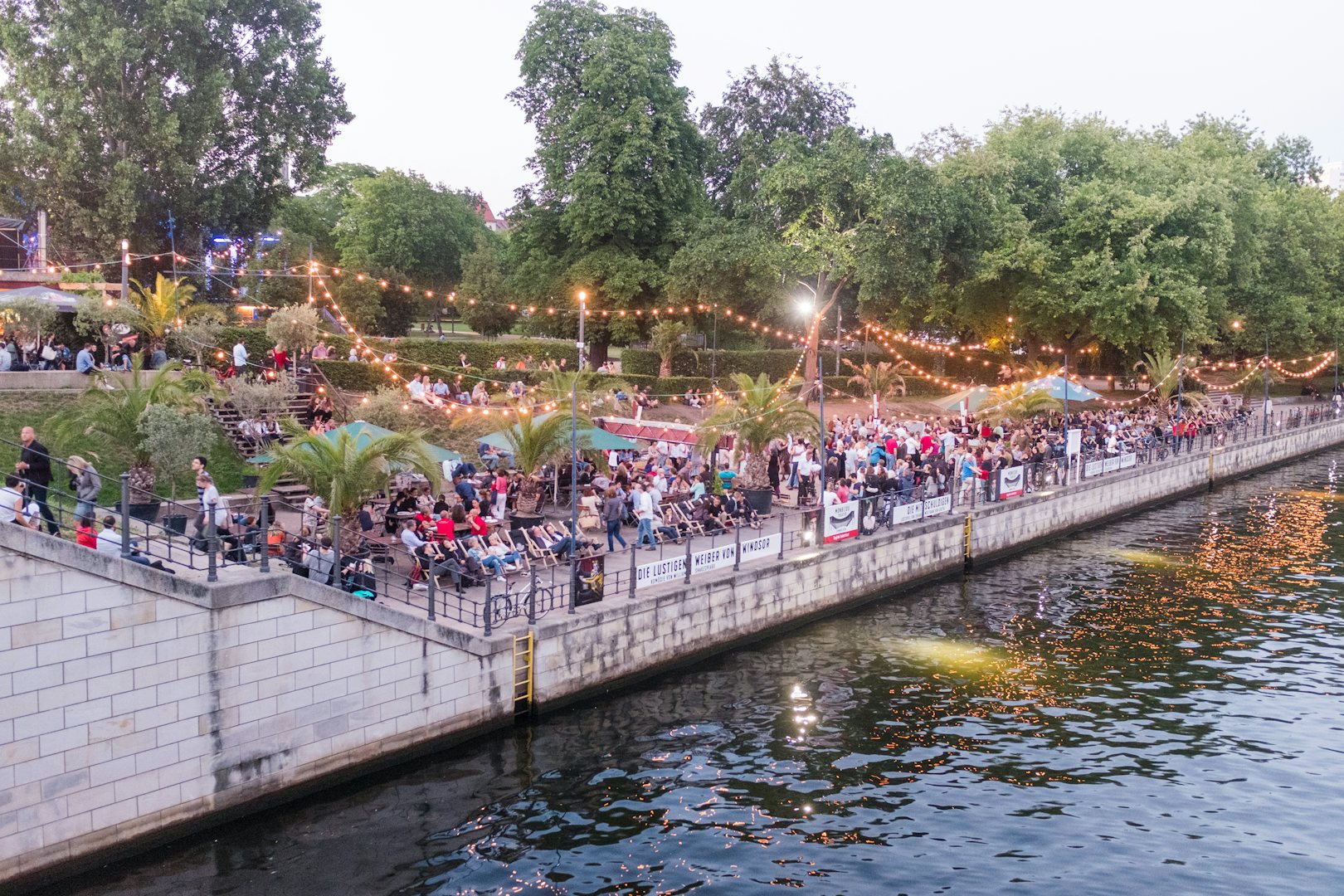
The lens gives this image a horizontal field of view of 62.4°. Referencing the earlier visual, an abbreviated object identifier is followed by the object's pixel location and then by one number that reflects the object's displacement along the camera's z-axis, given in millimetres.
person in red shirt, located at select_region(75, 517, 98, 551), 12812
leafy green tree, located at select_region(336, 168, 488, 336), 69688
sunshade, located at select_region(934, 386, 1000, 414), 40750
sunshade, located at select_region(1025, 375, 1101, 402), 40531
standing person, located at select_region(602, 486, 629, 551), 21469
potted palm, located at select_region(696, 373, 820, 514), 27875
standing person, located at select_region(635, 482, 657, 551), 21766
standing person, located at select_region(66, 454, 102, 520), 14297
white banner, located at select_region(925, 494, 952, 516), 27156
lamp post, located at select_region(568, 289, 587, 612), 17578
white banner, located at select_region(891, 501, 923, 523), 25816
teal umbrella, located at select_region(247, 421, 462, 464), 19202
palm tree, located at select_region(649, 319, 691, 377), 44812
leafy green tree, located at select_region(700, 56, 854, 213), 52438
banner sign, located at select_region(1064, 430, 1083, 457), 34406
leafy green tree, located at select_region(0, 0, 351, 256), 36969
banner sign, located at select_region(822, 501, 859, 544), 23516
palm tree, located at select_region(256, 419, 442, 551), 17766
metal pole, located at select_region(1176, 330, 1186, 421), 44916
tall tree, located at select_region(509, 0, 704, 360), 45844
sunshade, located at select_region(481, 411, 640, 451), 24703
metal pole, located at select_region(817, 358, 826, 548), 23203
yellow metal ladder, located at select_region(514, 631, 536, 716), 16734
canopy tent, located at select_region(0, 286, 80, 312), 28406
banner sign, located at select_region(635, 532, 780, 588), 19438
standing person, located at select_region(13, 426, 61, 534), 15172
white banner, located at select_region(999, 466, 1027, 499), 30156
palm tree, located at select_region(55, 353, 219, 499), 21000
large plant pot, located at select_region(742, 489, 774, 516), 26062
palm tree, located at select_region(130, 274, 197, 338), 29625
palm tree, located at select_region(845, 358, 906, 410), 47844
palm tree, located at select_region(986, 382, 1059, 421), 39938
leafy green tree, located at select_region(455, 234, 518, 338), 61062
